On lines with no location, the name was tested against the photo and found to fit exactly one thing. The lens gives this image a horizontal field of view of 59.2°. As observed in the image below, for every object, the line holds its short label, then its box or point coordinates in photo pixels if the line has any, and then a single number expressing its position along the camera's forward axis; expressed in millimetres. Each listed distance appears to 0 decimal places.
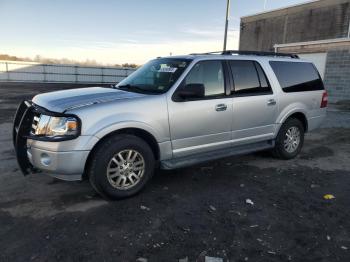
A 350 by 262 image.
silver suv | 3609
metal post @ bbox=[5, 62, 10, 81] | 30303
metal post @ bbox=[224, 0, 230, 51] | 14789
